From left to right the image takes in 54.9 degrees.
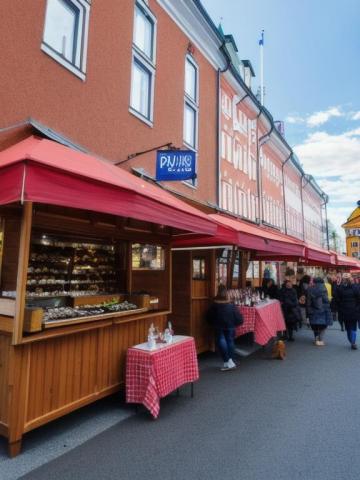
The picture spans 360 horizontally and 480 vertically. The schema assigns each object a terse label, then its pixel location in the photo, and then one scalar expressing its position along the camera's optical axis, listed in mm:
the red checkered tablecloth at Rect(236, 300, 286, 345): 8047
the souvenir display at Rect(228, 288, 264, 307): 8891
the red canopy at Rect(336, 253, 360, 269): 16042
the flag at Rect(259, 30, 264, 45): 21100
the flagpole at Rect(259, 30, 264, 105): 20844
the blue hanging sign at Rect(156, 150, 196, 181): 6898
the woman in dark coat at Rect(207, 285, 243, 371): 7029
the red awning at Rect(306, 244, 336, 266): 11061
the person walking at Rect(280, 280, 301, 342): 10516
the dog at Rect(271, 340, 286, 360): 8094
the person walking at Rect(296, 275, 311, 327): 12617
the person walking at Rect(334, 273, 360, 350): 9195
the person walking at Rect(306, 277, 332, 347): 9648
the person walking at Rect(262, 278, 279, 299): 11603
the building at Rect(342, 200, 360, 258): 37256
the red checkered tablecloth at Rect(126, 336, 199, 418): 4516
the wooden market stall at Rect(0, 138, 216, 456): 3555
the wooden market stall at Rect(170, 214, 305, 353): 7102
